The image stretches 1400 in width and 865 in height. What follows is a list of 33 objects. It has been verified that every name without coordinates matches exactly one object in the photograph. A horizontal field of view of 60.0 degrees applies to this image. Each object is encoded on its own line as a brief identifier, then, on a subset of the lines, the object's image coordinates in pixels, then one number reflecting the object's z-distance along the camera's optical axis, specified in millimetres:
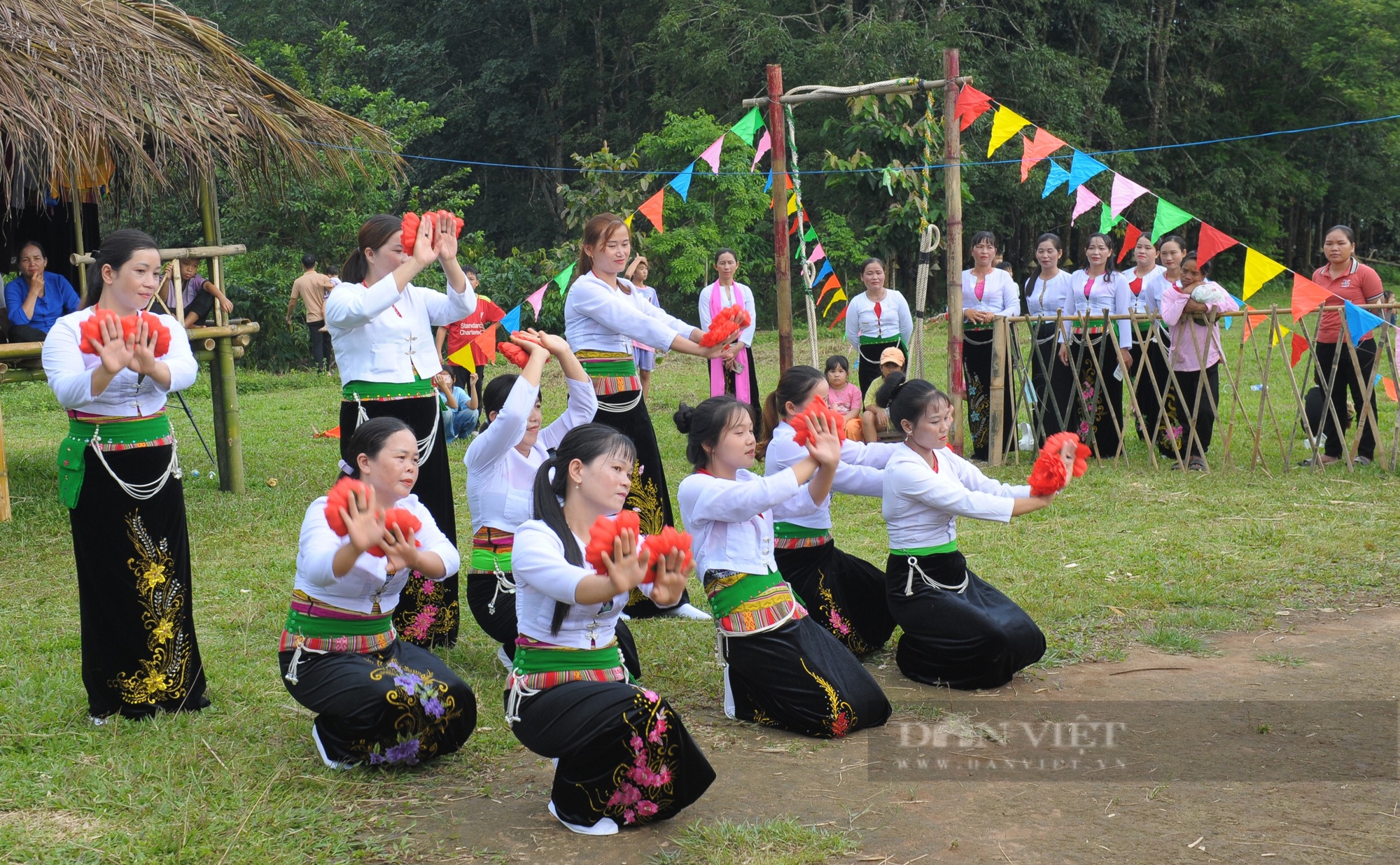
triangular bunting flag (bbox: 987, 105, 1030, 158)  7043
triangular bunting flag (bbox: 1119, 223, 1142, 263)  7675
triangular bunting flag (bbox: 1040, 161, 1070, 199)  7524
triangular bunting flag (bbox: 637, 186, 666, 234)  8141
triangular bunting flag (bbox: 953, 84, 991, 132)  7188
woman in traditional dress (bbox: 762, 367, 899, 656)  4320
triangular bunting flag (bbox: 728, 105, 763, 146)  7586
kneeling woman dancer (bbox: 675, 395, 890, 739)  3662
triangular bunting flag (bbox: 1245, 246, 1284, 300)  6863
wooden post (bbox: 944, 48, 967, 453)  7168
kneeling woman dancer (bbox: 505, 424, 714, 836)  2957
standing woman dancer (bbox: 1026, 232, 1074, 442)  8070
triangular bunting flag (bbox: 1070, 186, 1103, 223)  7603
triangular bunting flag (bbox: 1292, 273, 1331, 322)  6828
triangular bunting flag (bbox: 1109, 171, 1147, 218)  7225
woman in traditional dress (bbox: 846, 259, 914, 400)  8430
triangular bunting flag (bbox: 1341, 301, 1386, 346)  7047
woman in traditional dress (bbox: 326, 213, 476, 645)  4055
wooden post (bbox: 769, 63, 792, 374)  6840
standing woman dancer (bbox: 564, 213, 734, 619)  4656
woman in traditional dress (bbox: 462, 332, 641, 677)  4047
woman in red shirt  7426
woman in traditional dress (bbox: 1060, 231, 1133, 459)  7906
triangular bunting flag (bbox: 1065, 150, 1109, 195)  7258
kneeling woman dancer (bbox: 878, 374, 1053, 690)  4035
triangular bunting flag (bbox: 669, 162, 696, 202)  8164
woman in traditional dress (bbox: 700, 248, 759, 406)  8773
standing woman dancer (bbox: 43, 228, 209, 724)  3662
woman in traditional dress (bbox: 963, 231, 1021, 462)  8227
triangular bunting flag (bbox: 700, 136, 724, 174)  7993
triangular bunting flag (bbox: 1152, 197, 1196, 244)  7076
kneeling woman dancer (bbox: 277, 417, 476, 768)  3254
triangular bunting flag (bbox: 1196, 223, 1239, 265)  6910
